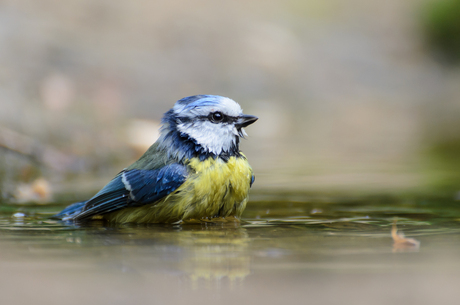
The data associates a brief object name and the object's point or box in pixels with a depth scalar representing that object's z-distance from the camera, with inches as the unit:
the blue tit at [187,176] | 260.1
